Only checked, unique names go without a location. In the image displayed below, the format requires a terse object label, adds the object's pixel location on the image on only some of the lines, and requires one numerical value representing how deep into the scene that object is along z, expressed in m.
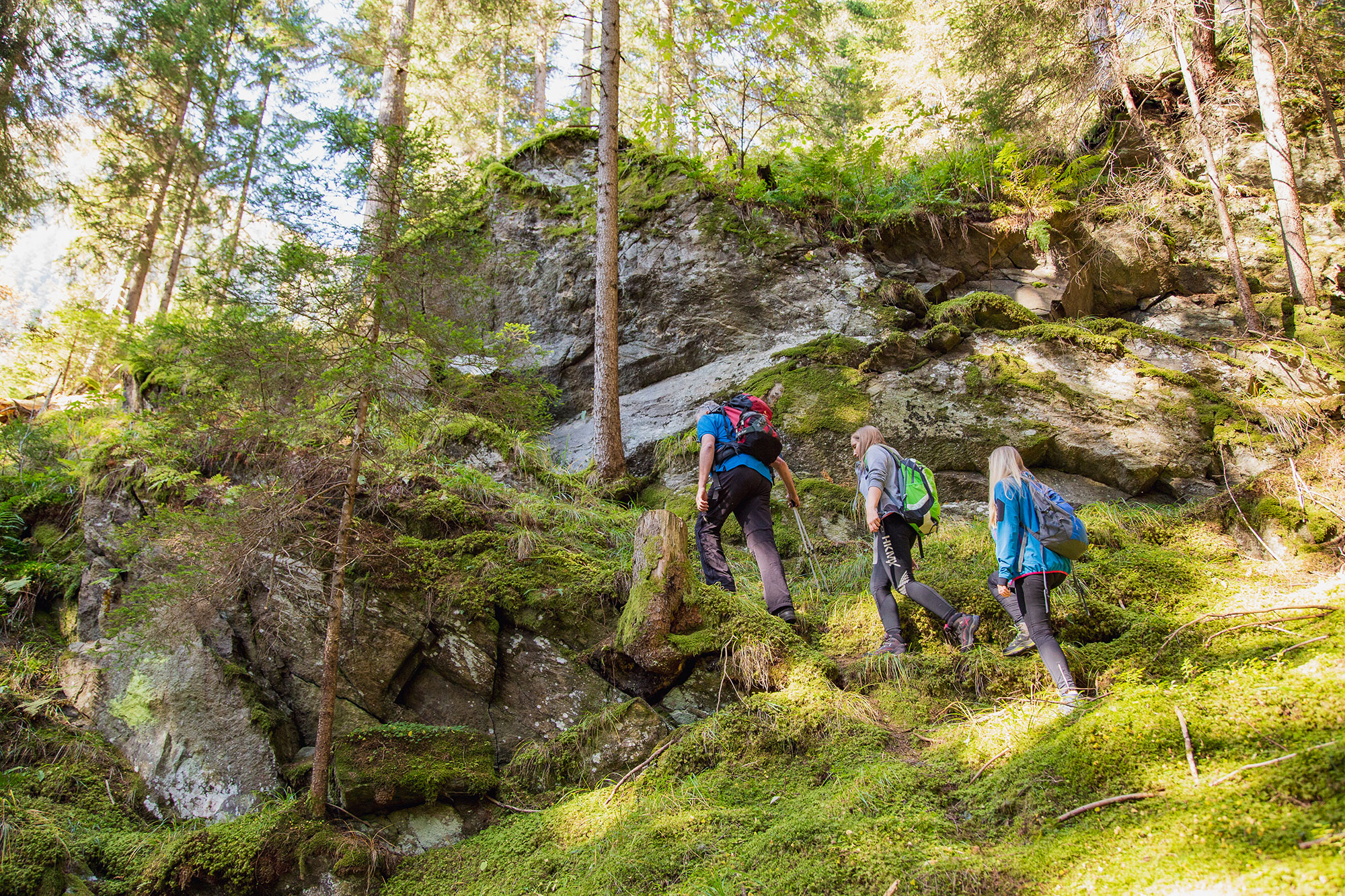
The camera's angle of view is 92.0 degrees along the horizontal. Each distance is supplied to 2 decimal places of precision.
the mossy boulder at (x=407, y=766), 4.27
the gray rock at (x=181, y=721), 4.62
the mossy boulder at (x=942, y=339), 9.80
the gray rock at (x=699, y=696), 4.93
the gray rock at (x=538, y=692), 5.07
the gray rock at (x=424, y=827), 4.26
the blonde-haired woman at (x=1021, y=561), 4.27
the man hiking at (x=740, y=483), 5.64
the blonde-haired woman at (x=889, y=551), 5.08
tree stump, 5.07
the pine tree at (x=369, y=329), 4.29
